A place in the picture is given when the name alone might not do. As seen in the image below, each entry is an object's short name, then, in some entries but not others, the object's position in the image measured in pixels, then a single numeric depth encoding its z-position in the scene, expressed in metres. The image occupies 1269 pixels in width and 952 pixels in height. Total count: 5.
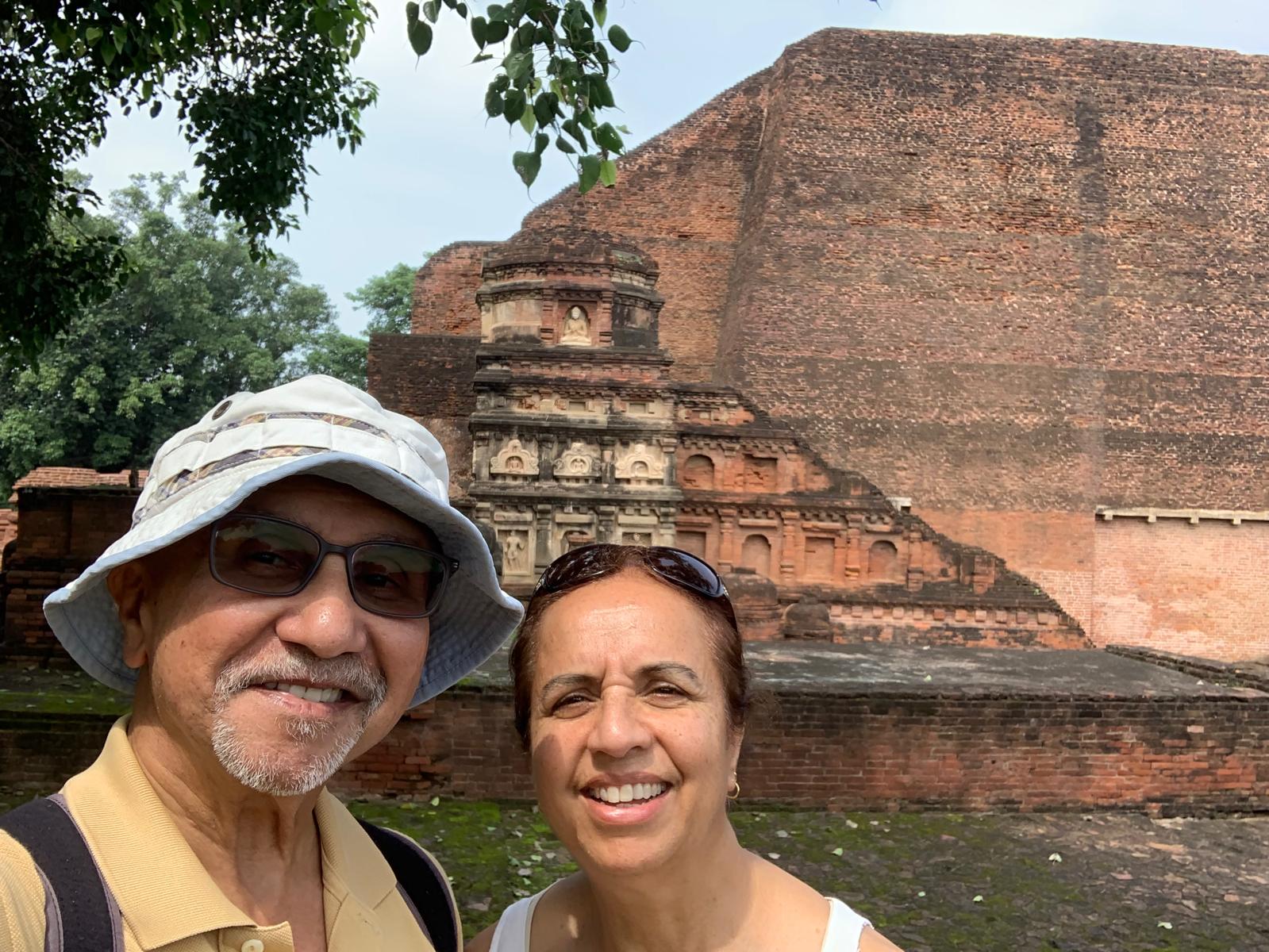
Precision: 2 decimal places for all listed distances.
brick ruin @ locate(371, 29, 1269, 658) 18.70
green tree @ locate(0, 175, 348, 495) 25.86
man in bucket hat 1.30
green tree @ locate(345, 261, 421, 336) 40.72
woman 1.56
